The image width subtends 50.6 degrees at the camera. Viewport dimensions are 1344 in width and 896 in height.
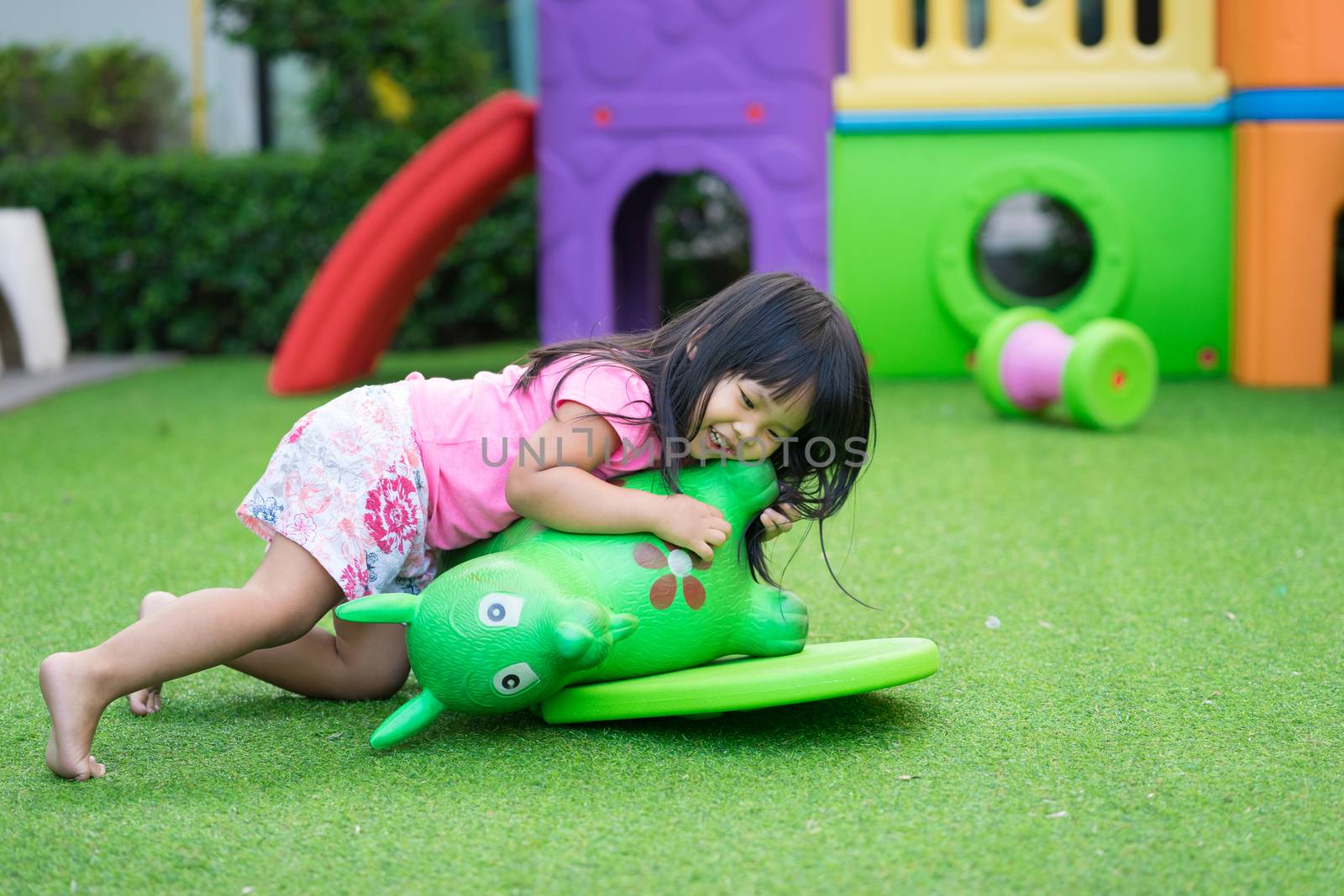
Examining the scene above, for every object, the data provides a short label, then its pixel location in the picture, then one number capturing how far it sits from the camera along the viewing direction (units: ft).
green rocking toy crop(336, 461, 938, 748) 6.40
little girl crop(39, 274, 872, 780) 6.61
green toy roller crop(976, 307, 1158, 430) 15.92
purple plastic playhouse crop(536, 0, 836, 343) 20.12
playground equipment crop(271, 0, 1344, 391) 20.13
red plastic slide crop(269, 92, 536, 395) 19.90
